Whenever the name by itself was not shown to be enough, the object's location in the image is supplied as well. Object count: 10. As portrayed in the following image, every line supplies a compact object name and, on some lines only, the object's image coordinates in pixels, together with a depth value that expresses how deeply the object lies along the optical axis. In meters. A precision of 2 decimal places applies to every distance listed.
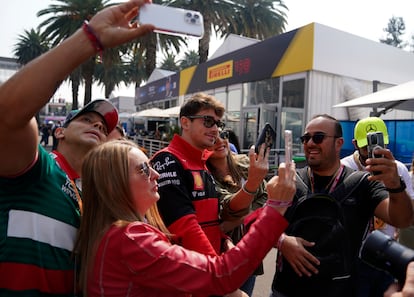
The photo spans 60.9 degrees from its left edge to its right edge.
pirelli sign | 14.33
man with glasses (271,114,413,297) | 1.94
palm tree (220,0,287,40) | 23.41
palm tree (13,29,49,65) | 37.84
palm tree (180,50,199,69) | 49.43
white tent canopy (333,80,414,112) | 5.20
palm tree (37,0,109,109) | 20.81
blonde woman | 1.26
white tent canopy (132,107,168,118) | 17.08
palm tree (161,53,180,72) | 46.75
